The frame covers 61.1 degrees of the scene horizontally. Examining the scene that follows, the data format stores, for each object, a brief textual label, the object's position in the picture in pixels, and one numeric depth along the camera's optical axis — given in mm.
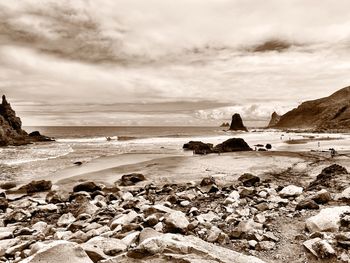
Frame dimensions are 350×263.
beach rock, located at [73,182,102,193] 13539
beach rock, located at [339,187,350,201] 9344
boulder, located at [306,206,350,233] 6582
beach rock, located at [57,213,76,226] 8461
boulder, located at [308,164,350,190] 12062
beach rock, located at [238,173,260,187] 13773
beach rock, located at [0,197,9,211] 10789
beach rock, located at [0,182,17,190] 15958
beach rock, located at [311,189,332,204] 9242
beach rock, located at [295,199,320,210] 8562
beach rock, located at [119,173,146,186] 15758
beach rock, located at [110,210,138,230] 7297
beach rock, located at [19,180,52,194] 14461
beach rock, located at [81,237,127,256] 5352
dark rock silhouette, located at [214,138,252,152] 34844
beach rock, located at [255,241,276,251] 6090
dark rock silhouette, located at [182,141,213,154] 34428
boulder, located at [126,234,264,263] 4707
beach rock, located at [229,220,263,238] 6695
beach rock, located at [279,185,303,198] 10422
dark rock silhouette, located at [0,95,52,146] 58738
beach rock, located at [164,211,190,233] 6789
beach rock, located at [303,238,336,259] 5508
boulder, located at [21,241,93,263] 4559
